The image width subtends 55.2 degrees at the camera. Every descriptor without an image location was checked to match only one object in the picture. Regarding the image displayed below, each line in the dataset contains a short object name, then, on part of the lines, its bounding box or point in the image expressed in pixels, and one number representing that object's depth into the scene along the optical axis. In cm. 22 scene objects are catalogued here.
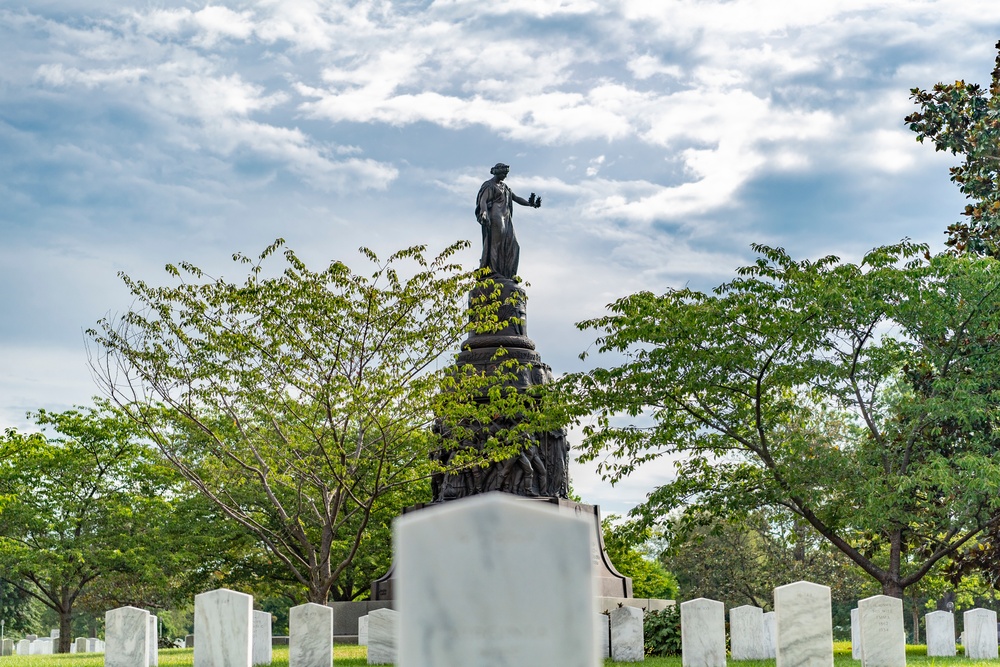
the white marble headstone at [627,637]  1512
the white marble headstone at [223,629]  1041
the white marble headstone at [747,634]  1545
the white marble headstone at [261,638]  1536
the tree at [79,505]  2930
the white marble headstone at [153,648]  1561
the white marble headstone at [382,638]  1405
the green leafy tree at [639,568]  1809
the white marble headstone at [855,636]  1799
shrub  1702
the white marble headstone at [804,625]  1038
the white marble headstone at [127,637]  1142
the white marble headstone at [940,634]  1756
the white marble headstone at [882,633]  1192
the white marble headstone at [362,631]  1975
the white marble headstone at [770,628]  1691
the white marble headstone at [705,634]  1262
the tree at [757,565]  3603
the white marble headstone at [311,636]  1245
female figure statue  2302
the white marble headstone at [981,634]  1731
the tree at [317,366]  1645
